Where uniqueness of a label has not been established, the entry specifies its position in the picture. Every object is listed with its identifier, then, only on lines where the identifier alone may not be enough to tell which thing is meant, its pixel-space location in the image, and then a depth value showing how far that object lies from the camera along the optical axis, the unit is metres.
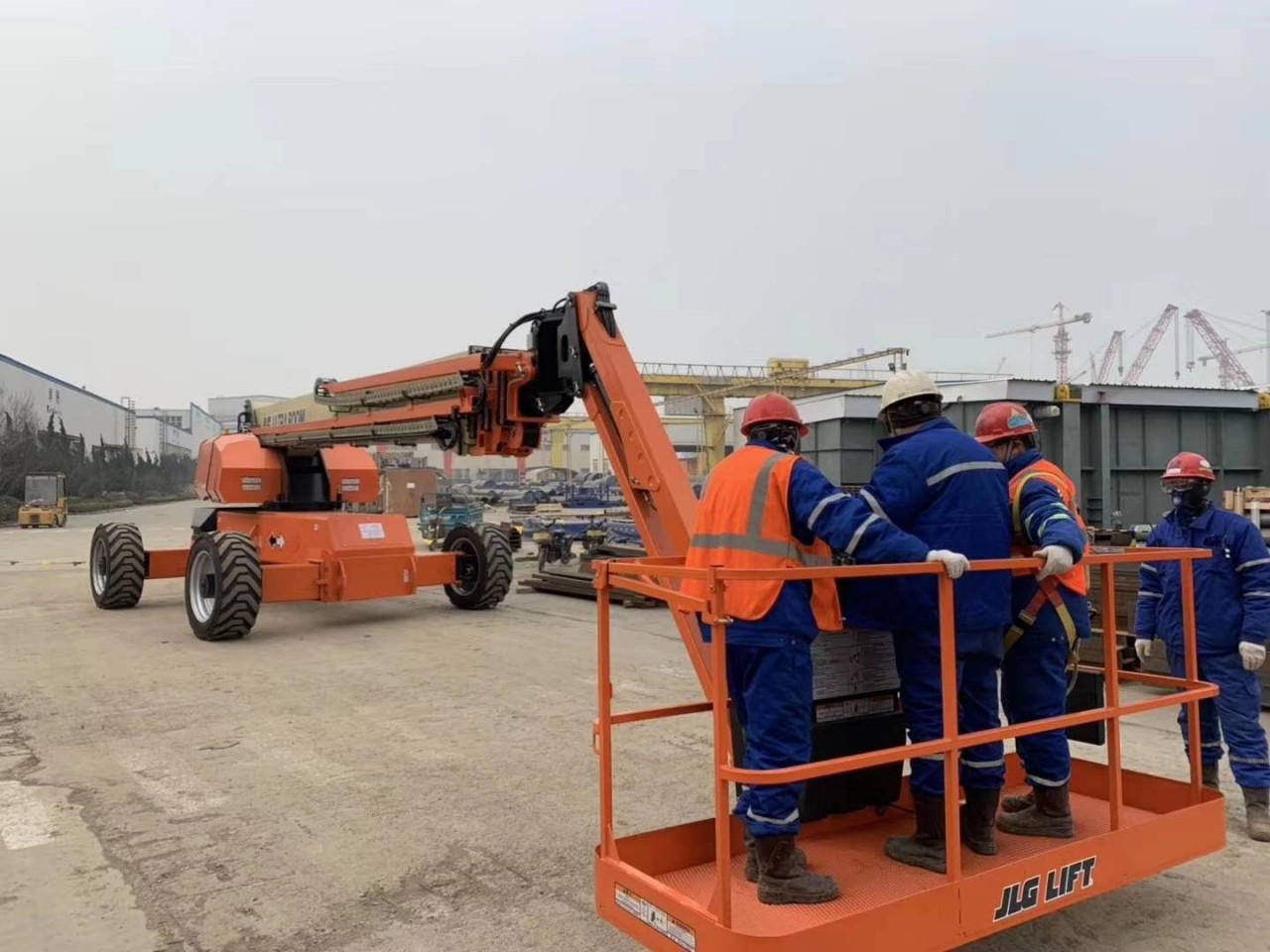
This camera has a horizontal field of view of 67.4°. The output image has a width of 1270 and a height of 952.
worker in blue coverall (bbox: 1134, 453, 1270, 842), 4.96
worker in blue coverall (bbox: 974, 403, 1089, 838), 3.90
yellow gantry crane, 47.47
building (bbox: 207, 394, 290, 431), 101.00
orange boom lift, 3.08
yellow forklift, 36.81
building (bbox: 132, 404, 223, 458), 87.88
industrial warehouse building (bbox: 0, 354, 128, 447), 49.50
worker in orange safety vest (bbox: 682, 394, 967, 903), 3.28
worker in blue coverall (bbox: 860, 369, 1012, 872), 3.55
